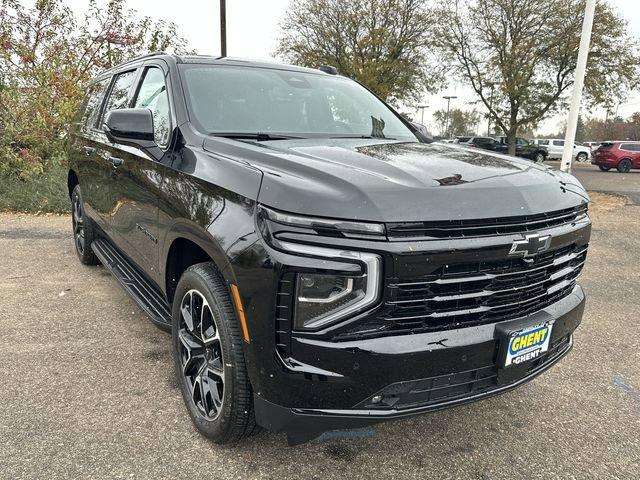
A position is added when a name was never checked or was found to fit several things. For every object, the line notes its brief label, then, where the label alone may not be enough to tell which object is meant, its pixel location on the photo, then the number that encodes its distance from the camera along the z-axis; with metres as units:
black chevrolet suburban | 1.82
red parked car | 26.80
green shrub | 8.52
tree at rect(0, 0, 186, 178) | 9.64
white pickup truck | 34.34
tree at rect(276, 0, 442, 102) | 23.80
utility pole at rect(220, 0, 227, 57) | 15.71
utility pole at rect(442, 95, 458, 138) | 47.28
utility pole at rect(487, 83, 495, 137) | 24.03
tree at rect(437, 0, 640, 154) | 20.38
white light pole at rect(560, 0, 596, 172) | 9.72
